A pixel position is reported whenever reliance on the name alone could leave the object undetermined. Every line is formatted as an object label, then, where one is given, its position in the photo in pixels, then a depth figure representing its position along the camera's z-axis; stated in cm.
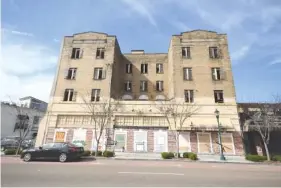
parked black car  1479
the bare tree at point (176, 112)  2255
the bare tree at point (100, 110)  2272
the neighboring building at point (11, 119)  3519
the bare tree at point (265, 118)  2008
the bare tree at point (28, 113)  3671
